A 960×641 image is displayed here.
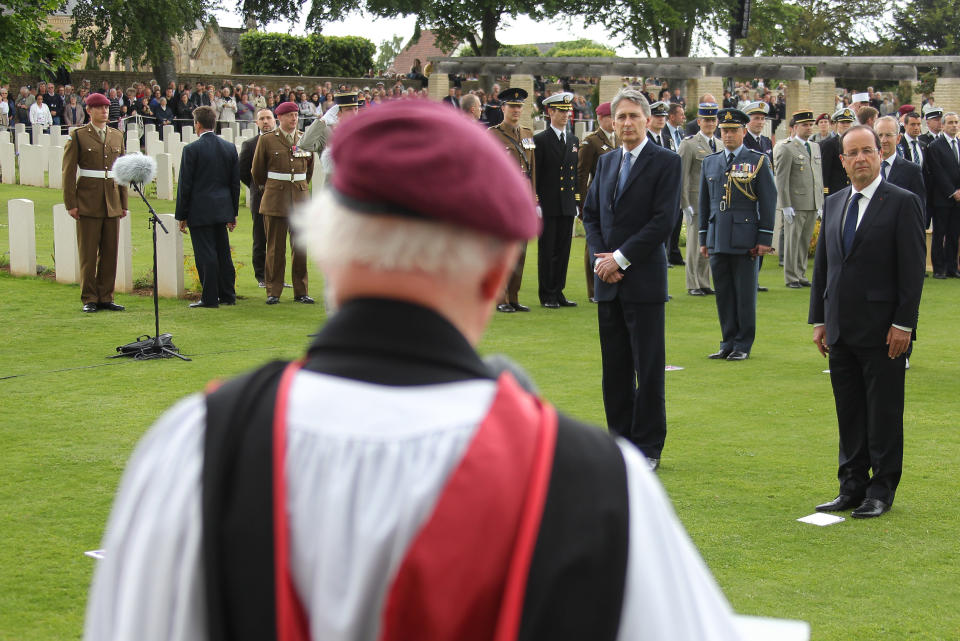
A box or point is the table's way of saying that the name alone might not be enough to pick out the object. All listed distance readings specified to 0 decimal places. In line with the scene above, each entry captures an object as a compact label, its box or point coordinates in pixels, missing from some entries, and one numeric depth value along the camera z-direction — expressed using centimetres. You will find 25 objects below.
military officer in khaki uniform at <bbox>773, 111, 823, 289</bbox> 1399
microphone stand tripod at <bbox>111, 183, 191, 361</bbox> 959
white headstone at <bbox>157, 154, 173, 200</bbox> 2095
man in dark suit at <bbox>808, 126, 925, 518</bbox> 571
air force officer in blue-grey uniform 1014
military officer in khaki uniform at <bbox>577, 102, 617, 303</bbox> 1330
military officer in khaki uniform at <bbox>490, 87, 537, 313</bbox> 1220
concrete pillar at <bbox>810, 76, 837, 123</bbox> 3089
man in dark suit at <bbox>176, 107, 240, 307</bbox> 1207
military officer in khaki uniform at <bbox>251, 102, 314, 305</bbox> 1252
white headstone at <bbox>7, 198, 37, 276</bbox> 1355
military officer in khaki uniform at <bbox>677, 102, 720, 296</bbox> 1352
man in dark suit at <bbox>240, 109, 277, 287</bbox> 1334
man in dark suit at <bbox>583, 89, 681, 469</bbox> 657
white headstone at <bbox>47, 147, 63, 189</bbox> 2300
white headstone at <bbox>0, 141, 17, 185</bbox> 2398
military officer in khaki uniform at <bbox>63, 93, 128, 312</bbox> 1160
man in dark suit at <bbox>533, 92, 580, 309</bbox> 1274
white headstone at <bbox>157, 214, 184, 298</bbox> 1234
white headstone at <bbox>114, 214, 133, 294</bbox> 1246
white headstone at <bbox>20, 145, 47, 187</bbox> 2305
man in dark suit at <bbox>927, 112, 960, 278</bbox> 1496
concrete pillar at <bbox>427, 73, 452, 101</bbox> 3619
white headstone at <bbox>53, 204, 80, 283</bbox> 1291
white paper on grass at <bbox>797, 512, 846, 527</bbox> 570
